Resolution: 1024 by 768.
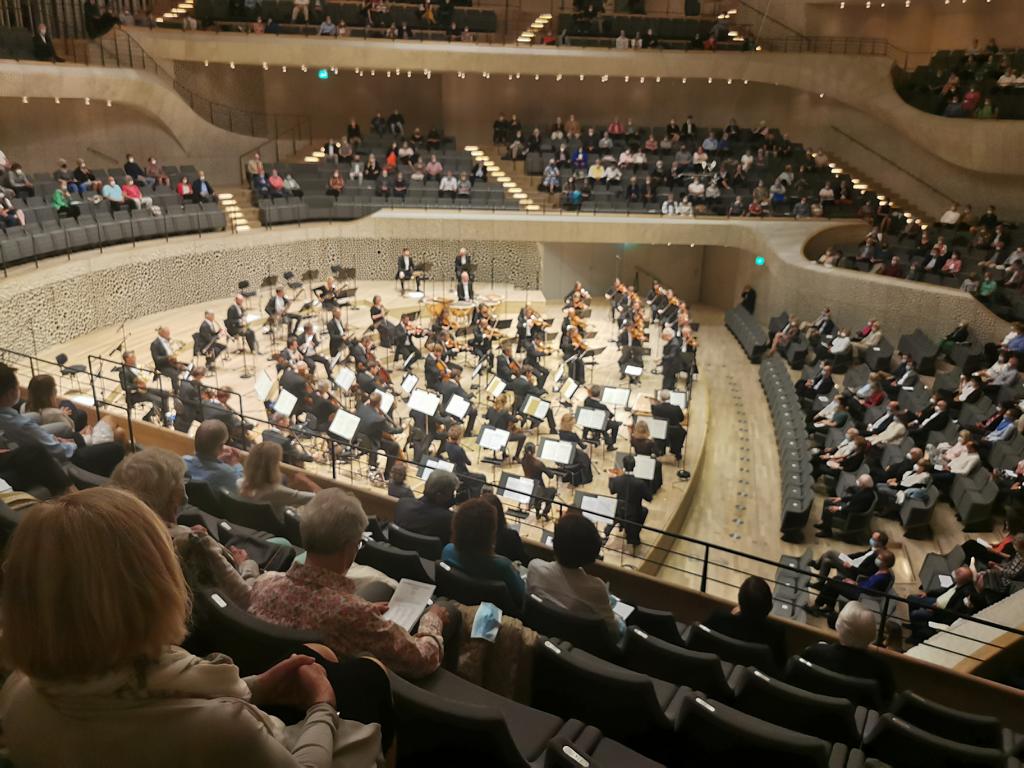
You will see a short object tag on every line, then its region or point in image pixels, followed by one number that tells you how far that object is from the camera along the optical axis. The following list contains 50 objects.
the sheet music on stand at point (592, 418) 10.13
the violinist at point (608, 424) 11.50
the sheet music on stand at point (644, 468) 9.38
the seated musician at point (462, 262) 19.86
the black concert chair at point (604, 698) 3.24
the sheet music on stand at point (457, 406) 10.24
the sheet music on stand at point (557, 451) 8.74
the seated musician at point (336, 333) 14.13
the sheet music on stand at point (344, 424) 8.26
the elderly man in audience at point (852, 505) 9.65
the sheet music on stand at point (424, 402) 9.74
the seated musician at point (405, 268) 19.62
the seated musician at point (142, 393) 9.62
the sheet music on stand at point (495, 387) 11.31
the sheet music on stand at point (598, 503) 7.86
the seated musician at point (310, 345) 13.34
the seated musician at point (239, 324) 14.39
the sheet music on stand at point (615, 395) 10.77
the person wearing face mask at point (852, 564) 8.16
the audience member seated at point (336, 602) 2.75
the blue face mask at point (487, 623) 3.28
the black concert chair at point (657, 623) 4.48
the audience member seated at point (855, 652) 4.21
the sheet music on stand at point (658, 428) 10.38
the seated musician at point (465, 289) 19.11
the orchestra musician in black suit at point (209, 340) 13.33
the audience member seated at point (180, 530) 3.04
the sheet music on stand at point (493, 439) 9.15
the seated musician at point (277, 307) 15.45
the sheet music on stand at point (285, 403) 9.10
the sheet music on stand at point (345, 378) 10.54
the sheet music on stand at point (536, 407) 10.73
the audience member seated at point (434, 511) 5.24
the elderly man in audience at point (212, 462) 5.46
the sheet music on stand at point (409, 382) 10.79
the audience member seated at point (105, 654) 1.51
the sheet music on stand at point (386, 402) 10.62
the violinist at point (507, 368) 12.84
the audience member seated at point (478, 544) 3.91
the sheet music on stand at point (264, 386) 9.70
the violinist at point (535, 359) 13.60
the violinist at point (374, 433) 9.98
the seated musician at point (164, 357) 11.58
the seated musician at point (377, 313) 15.19
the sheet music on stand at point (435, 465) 9.12
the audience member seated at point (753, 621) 4.47
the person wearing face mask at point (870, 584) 7.50
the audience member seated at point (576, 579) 4.06
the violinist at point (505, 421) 10.97
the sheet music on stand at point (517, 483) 8.55
